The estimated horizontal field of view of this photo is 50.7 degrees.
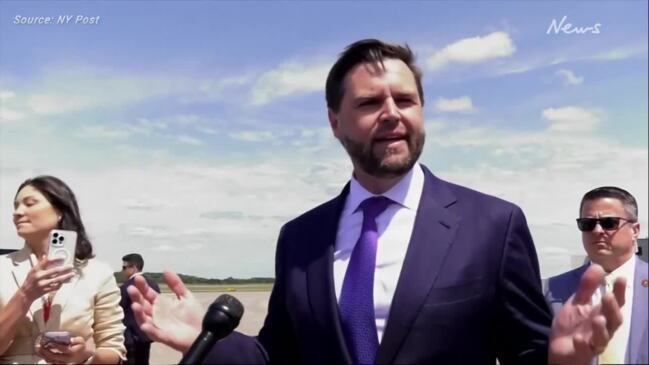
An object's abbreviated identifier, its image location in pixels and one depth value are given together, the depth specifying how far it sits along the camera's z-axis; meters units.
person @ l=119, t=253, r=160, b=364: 8.37
